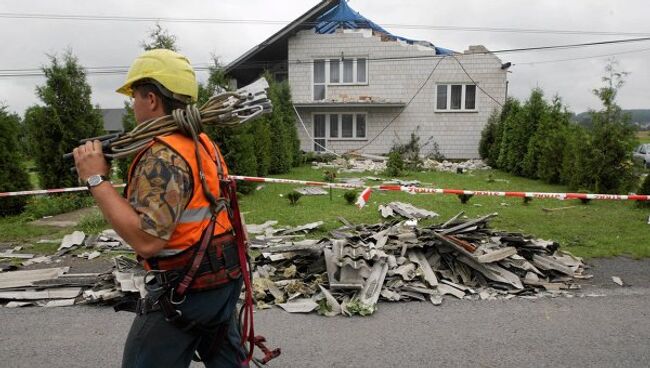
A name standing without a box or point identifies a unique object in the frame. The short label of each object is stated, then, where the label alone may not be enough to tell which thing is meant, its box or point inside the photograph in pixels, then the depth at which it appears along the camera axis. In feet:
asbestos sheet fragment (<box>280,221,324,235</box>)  27.71
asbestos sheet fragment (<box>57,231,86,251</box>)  24.77
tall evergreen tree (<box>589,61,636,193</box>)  41.68
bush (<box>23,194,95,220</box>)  35.19
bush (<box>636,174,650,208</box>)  34.50
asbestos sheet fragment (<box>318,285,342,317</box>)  15.94
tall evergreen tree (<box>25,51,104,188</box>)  36.99
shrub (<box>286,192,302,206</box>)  37.55
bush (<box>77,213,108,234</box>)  29.48
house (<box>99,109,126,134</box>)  200.25
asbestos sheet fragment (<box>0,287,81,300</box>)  17.48
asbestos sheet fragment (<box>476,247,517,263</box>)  18.75
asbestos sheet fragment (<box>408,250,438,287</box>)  18.24
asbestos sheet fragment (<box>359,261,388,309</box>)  16.55
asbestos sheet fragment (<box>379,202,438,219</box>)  32.01
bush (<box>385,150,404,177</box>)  61.52
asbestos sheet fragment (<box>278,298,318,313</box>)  16.11
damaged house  82.28
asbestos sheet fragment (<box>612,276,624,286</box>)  19.07
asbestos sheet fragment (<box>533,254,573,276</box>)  19.49
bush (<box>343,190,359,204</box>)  37.11
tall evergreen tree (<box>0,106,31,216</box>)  35.88
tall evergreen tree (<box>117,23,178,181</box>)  41.01
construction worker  6.40
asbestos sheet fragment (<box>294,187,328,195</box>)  43.69
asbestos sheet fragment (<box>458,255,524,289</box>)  18.29
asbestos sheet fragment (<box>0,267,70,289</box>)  18.42
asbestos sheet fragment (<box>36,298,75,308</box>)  16.99
